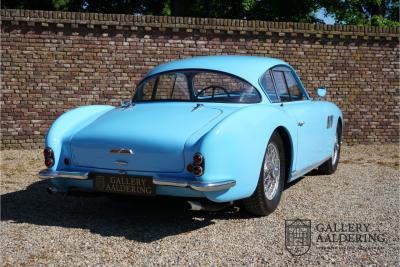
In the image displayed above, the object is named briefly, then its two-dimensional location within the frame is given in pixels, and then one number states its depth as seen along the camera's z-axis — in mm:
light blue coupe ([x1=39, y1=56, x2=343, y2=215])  3715
